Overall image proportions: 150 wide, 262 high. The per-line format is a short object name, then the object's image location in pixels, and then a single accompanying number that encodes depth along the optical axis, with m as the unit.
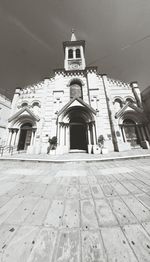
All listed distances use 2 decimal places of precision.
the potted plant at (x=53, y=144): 10.92
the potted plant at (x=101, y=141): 10.78
